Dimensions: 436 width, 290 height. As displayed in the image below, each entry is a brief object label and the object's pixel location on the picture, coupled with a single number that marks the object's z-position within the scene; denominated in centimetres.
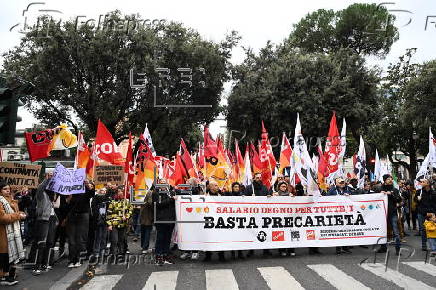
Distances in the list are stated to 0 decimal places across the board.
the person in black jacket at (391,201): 1011
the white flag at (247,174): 1512
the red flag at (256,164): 1785
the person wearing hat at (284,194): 980
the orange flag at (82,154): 1173
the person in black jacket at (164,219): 941
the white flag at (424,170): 1515
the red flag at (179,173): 1330
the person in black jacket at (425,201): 1059
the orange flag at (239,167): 1700
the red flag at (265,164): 1415
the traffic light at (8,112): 594
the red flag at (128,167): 1129
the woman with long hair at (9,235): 696
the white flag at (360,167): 1559
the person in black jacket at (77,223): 908
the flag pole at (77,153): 1119
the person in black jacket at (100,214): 974
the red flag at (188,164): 1428
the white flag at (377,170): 1809
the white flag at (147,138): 1396
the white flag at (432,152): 1509
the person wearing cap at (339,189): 1127
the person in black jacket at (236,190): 1011
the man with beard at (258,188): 1032
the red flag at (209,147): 1412
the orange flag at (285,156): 1471
